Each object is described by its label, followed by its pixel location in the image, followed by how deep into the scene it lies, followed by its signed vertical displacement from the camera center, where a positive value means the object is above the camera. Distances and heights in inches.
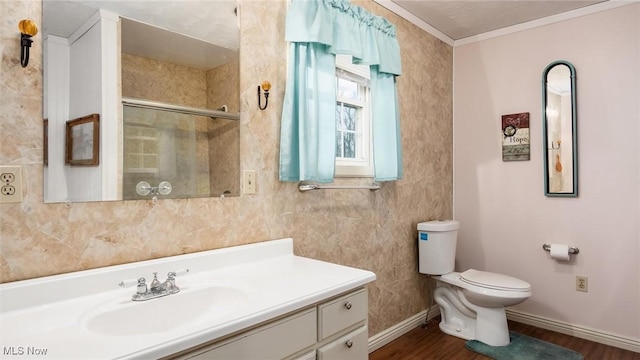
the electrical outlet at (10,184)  42.9 +0.1
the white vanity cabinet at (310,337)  40.1 -19.5
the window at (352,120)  93.3 +16.9
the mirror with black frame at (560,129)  108.6 +15.5
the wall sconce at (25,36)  42.8 +18.0
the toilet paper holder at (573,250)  107.5 -20.9
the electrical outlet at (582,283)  106.7 -30.7
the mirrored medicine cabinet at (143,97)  47.2 +13.2
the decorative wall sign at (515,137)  117.9 +14.3
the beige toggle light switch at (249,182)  67.9 +0.1
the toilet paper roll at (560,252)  107.2 -21.5
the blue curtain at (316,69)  72.6 +23.5
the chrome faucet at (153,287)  47.5 -14.0
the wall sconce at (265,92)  69.9 +17.8
